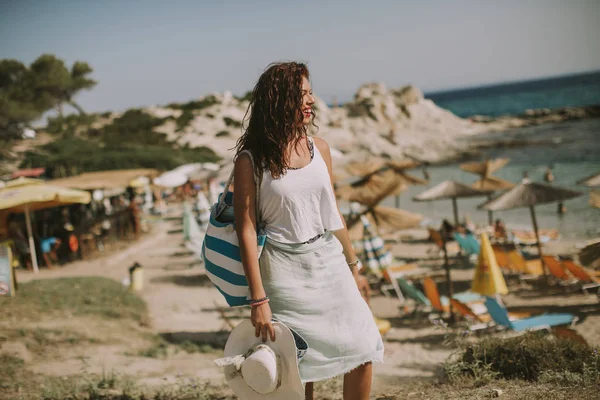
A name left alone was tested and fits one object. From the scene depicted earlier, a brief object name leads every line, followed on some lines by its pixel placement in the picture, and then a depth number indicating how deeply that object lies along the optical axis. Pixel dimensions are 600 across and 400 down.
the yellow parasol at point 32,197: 10.16
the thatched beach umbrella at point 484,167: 12.18
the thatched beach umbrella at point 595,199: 6.79
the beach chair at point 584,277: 8.36
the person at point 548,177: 25.08
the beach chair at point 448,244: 11.87
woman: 1.92
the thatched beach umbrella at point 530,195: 8.47
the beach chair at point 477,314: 6.83
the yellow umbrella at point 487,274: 6.96
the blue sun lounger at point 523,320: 6.09
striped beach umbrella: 8.19
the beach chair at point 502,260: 9.67
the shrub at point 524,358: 3.24
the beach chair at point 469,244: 10.80
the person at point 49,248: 11.86
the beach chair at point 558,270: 8.68
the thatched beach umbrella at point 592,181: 8.37
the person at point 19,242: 11.57
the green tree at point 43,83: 31.02
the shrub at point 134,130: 44.35
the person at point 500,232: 12.23
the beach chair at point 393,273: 9.18
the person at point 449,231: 12.66
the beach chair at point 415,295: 7.69
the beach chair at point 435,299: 7.56
